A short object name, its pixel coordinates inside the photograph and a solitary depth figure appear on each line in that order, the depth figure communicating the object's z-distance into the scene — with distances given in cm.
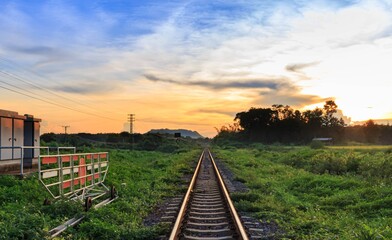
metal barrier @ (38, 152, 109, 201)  933
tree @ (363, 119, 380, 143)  12781
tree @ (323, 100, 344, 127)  12468
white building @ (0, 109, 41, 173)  1897
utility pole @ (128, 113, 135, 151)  9110
